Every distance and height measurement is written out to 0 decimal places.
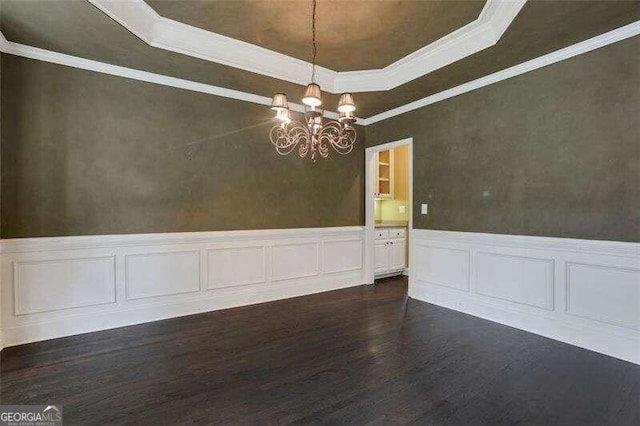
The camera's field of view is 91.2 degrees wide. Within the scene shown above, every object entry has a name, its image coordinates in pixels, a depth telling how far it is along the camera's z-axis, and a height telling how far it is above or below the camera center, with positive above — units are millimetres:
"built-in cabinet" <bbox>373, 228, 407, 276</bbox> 5547 -771
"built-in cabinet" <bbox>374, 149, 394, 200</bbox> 6430 +714
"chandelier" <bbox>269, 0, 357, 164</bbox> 2455 +755
